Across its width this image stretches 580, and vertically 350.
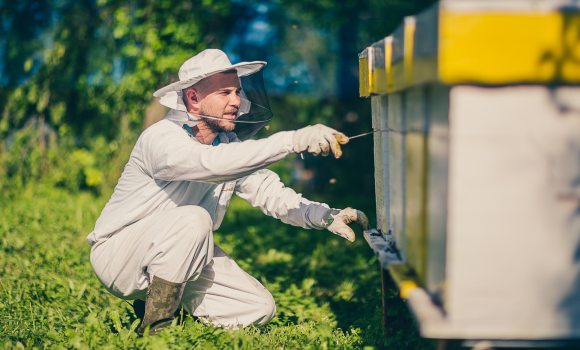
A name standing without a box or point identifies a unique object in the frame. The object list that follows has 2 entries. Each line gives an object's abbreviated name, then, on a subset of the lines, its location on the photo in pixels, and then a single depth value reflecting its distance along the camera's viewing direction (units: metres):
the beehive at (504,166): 4.40
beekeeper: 5.01
